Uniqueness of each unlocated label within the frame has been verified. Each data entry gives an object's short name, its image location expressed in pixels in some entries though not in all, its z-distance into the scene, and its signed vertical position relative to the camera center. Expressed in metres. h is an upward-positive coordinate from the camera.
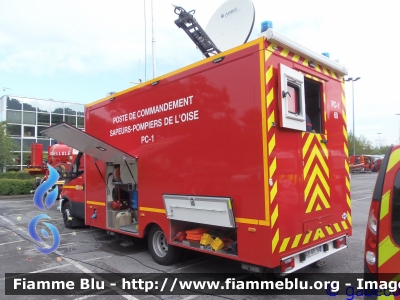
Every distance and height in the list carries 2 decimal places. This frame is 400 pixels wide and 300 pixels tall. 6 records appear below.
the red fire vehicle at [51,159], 13.68 +0.72
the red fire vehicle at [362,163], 41.04 +0.90
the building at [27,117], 30.05 +5.58
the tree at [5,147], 23.72 +2.07
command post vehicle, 4.01 +0.26
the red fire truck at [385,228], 2.53 -0.46
